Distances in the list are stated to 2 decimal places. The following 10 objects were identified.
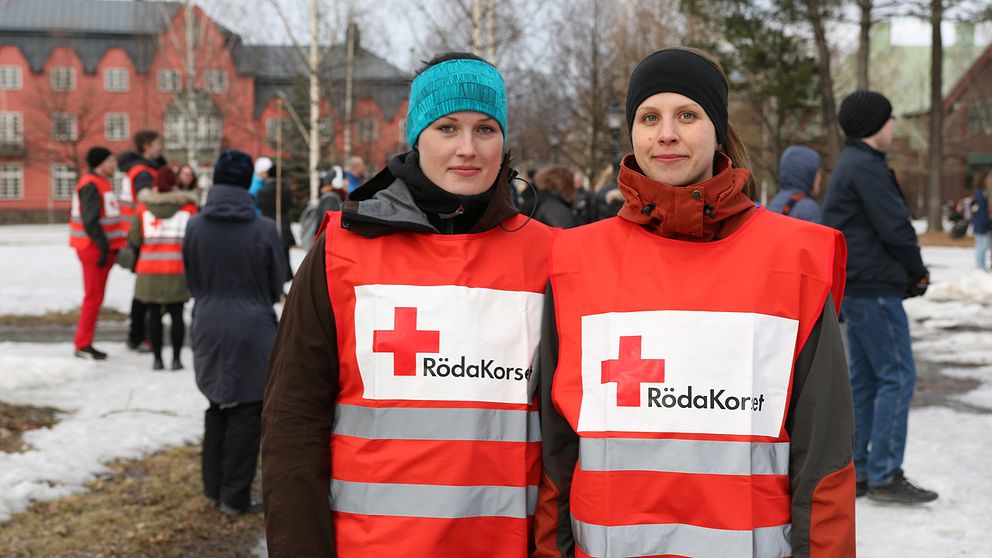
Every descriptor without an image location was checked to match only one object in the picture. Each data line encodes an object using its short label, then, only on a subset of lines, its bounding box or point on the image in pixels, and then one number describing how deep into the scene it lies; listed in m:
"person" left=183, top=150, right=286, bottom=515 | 5.10
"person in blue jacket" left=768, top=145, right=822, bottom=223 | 5.77
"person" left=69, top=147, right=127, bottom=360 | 8.84
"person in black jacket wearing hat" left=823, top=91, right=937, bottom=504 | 4.99
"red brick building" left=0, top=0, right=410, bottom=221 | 44.31
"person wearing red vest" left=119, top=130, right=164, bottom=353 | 9.37
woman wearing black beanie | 2.06
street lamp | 16.94
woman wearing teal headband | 2.28
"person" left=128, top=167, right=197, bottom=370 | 8.21
